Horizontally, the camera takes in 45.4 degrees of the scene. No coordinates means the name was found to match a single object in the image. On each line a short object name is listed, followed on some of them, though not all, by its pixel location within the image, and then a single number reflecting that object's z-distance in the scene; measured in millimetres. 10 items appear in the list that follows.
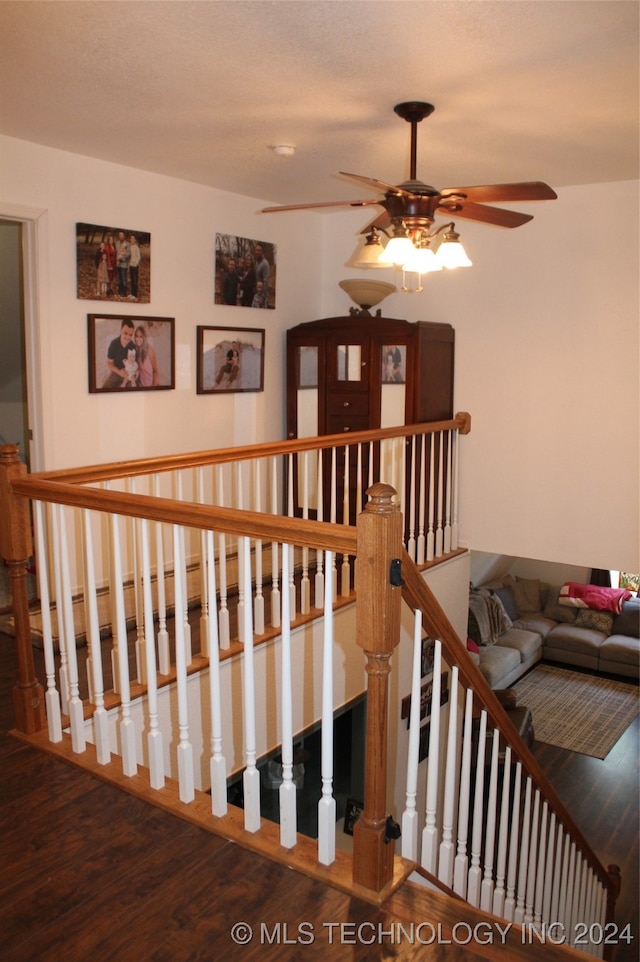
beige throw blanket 9391
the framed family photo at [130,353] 4525
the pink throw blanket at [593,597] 10172
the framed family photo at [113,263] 4402
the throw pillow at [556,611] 10477
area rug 8305
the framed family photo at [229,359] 5238
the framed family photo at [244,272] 5316
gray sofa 9359
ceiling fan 3027
